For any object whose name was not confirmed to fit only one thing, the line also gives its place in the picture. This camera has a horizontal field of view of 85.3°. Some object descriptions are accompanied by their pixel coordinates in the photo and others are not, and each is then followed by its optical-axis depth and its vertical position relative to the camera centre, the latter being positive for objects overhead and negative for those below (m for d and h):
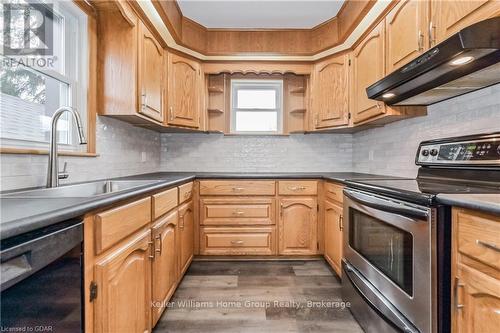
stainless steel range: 1.04 -0.33
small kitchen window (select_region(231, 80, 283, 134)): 3.24 +0.70
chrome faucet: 1.33 +0.11
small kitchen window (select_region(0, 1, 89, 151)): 1.31 +0.50
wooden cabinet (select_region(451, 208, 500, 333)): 0.82 -0.34
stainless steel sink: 1.20 -0.12
